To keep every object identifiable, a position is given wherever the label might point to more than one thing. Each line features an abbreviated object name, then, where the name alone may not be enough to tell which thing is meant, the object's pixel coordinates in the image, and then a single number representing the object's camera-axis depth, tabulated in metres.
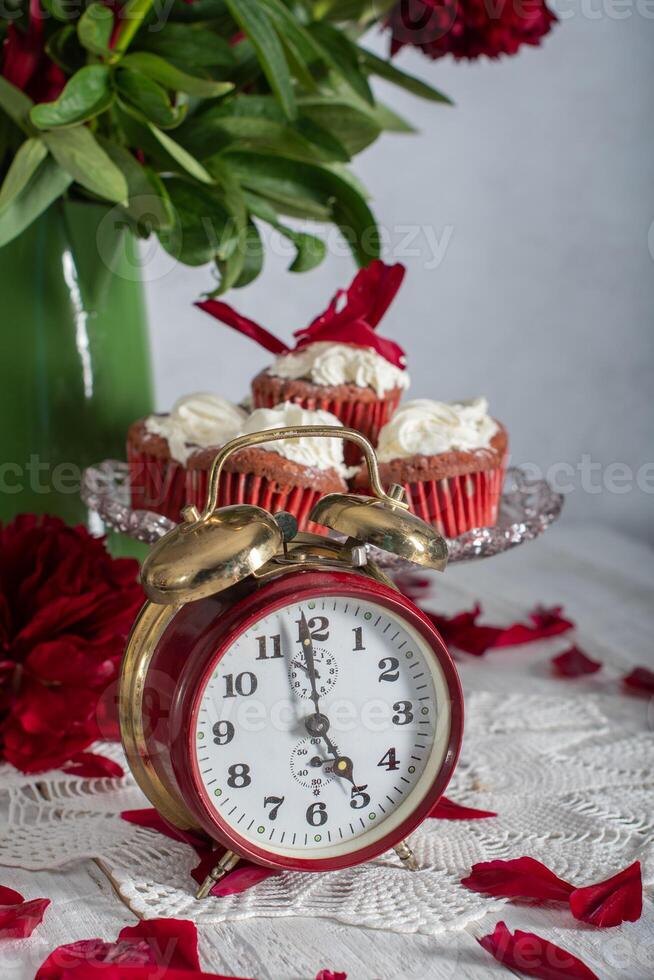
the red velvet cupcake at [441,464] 1.02
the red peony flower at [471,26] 1.07
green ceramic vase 1.09
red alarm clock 0.85
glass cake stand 1.00
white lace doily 0.87
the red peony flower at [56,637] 0.97
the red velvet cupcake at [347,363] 1.04
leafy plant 1.01
